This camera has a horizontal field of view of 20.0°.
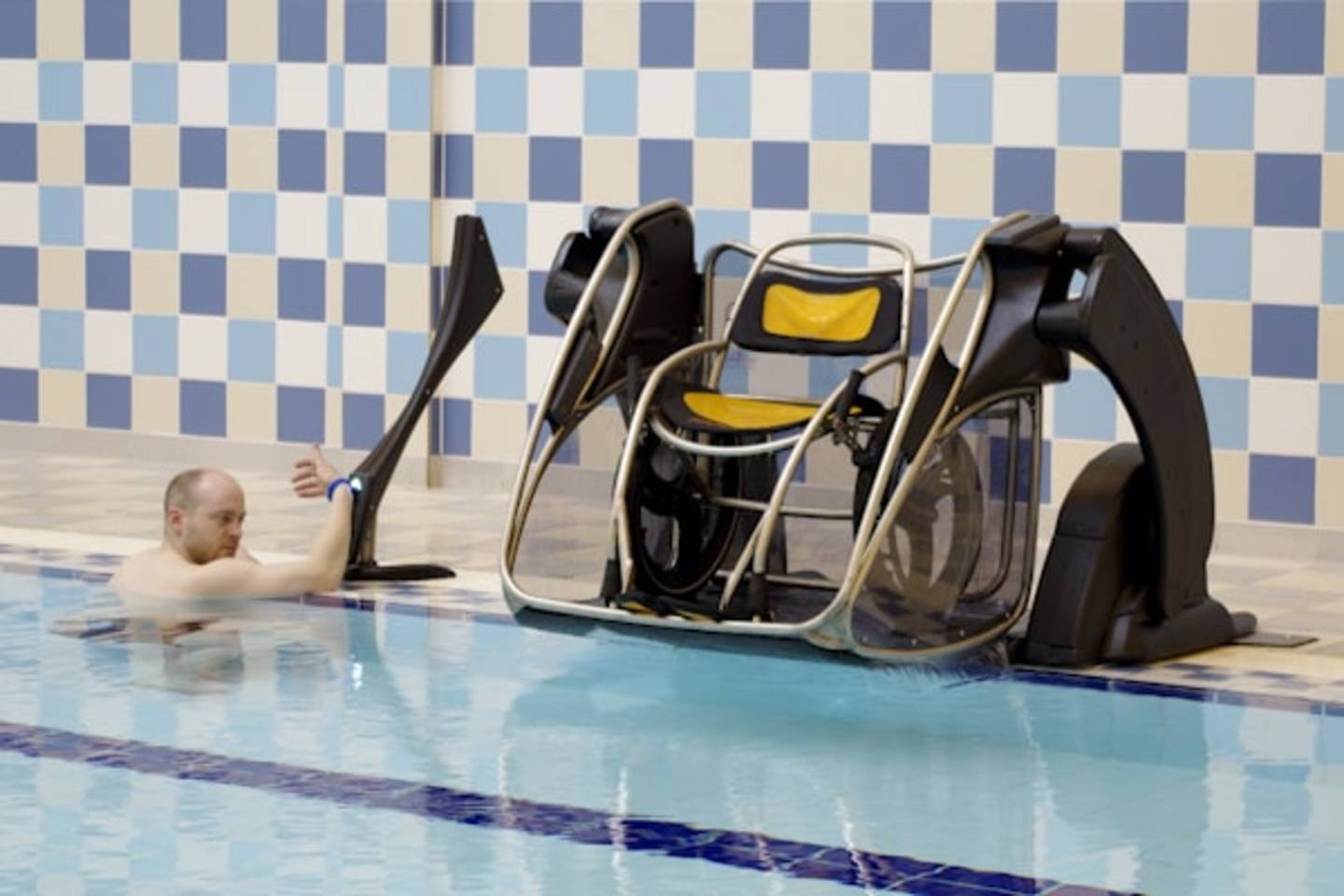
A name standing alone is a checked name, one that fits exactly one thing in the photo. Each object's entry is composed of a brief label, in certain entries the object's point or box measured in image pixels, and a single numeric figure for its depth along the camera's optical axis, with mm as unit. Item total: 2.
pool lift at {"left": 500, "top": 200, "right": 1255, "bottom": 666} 7704
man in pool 9023
